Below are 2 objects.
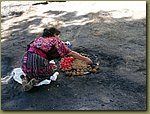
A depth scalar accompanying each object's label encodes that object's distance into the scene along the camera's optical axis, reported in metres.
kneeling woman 3.45
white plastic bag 3.56
